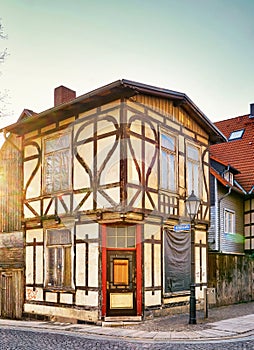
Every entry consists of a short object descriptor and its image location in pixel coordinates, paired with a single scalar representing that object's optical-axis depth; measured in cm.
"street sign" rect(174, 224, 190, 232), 1370
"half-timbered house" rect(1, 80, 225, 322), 1423
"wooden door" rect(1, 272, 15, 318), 1775
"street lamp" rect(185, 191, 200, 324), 1353
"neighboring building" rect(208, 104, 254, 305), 1929
